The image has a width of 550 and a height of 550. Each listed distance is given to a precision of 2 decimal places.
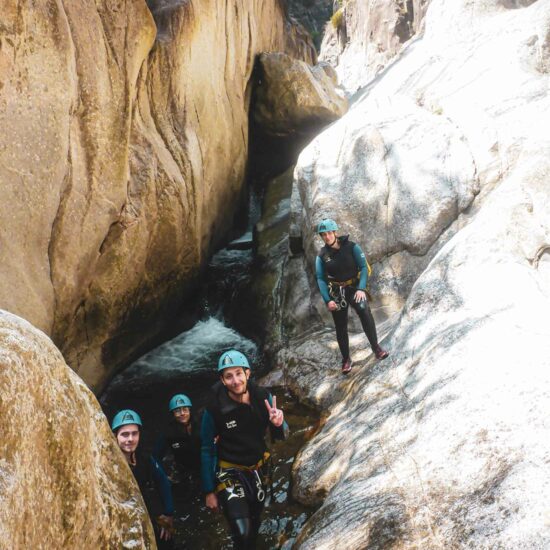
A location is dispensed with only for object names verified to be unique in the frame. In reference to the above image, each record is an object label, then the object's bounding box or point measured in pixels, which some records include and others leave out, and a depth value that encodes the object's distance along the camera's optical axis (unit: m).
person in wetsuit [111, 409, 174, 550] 5.43
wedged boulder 16.58
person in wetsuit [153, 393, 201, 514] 6.86
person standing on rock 7.68
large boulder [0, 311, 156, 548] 3.06
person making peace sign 4.74
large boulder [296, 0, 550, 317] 9.78
